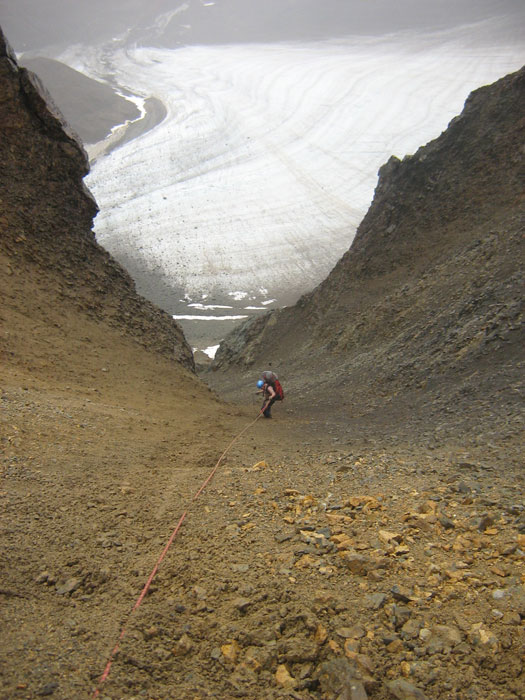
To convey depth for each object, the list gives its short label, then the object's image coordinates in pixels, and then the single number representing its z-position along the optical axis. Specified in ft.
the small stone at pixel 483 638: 9.16
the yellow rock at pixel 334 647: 9.58
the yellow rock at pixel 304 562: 11.98
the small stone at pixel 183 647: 9.82
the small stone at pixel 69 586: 11.23
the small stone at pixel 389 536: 12.73
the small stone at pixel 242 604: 10.82
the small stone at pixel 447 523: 13.12
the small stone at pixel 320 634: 9.81
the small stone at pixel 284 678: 9.12
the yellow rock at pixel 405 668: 9.00
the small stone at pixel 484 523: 12.86
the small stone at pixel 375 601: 10.50
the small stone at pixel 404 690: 8.55
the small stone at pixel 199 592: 11.28
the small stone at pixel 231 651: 9.68
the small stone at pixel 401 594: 10.57
